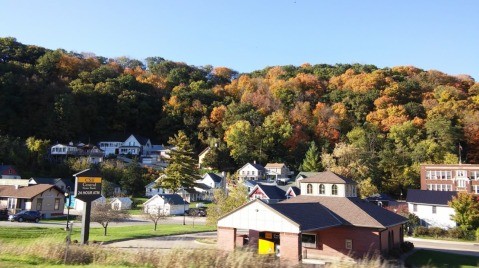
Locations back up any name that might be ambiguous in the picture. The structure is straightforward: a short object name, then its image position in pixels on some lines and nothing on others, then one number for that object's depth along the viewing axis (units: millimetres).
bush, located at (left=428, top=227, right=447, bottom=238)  40719
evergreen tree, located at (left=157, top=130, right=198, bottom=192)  58909
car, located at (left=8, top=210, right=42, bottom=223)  37156
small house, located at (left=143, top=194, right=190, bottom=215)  50094
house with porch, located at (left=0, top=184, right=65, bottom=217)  42719
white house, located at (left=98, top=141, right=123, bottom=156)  86812
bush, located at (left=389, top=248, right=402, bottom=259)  25945
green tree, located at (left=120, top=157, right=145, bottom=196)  63531
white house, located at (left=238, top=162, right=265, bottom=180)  74562
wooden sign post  20750
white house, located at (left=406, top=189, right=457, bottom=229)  43844
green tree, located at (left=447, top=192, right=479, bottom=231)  40094
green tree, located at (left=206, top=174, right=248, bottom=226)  32219
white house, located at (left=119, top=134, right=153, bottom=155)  87625
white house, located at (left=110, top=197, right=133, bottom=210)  50666
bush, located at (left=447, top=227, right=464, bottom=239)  39731
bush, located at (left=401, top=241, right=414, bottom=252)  28789
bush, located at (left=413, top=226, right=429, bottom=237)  41031
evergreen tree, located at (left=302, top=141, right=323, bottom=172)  71125
